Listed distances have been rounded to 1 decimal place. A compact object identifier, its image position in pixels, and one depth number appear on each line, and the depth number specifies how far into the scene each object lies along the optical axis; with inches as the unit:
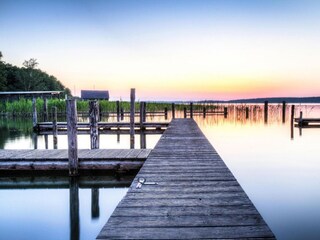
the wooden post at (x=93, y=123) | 469.7
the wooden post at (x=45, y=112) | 944.6
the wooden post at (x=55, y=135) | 592.5
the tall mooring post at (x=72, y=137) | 312.2
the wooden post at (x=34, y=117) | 802.2
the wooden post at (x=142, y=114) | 747.8
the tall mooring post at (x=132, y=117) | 544.3
